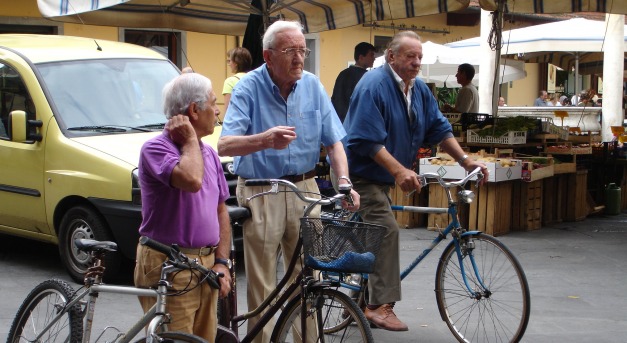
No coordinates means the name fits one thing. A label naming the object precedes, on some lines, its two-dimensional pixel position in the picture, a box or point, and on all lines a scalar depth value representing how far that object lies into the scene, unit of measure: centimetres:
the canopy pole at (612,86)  2178
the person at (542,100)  2744
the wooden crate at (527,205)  1083
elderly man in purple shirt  394
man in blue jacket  601
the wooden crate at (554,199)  1155
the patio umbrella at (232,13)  1206
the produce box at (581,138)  1251
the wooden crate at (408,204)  1098
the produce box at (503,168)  1006
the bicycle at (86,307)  382
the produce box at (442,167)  1036
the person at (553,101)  2748
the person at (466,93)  1340
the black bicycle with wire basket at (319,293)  418
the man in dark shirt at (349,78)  1117
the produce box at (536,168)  1051
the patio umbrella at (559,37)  1650
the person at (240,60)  981
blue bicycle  587
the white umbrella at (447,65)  1773
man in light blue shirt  510
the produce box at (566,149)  1167
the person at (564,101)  2892
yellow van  773
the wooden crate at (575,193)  1184
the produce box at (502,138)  1120
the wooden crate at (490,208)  1023
